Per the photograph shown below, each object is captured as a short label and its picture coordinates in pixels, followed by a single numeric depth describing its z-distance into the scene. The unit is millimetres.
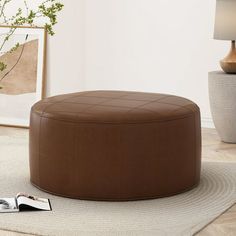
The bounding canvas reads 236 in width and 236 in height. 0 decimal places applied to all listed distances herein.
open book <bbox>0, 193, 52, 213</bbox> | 4217
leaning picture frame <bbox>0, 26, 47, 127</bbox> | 7319
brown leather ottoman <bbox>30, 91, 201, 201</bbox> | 4354
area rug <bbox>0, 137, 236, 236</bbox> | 3836
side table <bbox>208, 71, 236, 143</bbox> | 6312
